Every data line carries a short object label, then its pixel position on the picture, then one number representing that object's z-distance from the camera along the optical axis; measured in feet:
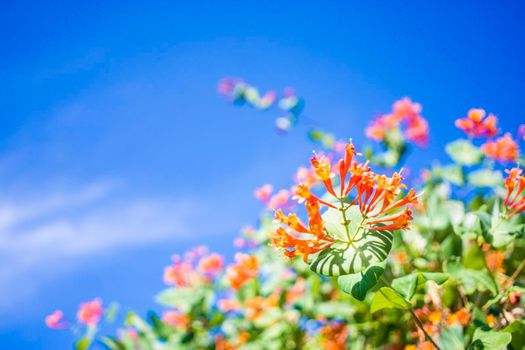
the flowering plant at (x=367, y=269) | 2.07
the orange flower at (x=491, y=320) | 2.37
